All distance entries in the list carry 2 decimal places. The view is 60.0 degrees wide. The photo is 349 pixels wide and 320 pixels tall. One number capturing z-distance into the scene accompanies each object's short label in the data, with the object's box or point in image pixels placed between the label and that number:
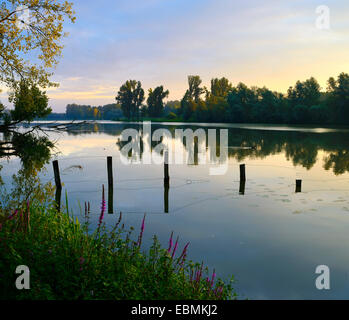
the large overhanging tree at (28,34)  19.67
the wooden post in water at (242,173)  24.48
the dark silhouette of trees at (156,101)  191.27
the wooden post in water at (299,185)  23.16
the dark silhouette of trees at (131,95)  195.25
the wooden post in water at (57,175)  21.94
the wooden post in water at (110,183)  20.75
